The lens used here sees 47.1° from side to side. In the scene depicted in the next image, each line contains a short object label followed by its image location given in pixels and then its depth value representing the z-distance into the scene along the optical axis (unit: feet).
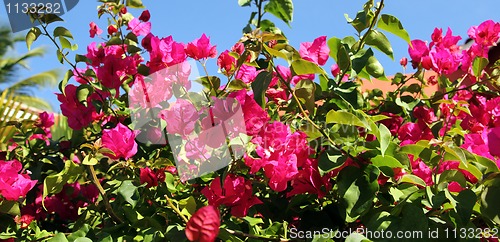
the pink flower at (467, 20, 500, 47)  5.12
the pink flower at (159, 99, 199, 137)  3.82
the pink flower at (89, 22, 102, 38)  5.82
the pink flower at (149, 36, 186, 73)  4.16
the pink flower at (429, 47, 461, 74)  4.79
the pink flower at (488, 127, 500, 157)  2.68
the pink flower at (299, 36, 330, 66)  4.03
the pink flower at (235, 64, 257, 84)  4.37
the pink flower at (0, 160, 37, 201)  3.73
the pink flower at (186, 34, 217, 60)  4.14
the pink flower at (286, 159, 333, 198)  3.34
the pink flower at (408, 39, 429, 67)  5.06
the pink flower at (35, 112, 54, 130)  6.88
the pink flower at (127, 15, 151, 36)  5.27
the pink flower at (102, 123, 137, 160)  3.76
